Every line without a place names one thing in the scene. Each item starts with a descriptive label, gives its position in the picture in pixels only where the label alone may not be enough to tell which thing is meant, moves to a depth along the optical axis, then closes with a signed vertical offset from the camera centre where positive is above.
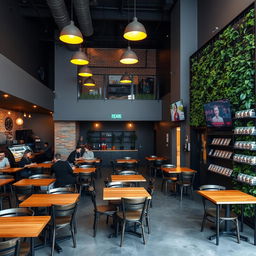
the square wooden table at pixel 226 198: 3.59 -1.01
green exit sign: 10.86 +0.85
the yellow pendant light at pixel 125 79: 9.70 +2.32
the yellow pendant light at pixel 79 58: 6.14 +2.01
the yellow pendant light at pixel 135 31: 4.76 +2.15
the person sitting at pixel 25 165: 6.84 -0.93
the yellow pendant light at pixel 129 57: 5.94 +1.97
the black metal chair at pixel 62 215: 3.34 -1.22
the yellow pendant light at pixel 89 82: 10.05 +2.26
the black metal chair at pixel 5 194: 5.31 -1.38
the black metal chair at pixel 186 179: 6.26 -1.19
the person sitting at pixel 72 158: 7.74 -0.78
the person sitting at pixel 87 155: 9.25 -0.82
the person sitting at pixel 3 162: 6.94 -0.85
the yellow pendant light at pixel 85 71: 7.90 +2.13
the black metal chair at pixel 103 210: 4.07 -1.34
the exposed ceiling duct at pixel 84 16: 6.87 +3.80
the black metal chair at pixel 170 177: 6.83 -1.28
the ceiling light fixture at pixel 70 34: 4.78 +2.08
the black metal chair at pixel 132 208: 3.62 -1.18
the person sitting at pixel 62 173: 5.45 -0.90
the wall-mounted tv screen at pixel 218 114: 5.22 +0.51
